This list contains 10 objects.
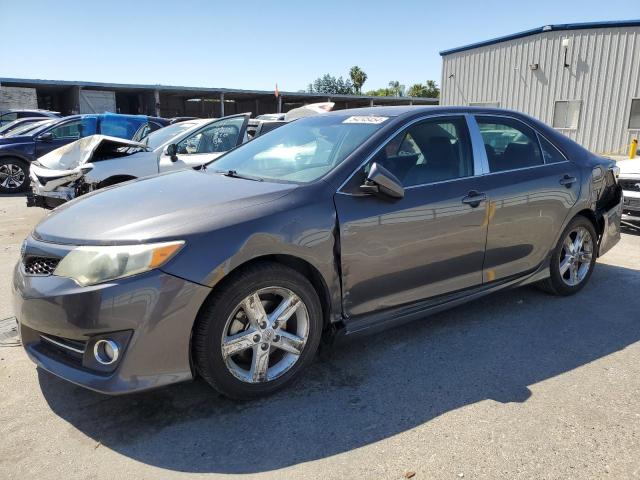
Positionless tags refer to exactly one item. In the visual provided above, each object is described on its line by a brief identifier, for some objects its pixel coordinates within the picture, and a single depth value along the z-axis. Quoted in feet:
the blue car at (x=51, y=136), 36.68
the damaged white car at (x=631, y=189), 21.95
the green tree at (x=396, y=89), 281.48
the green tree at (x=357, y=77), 267.59
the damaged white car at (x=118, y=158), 23.26
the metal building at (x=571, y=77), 56.29
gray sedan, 8.05
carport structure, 104.53
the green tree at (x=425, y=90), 239.50
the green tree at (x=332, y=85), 279.43
